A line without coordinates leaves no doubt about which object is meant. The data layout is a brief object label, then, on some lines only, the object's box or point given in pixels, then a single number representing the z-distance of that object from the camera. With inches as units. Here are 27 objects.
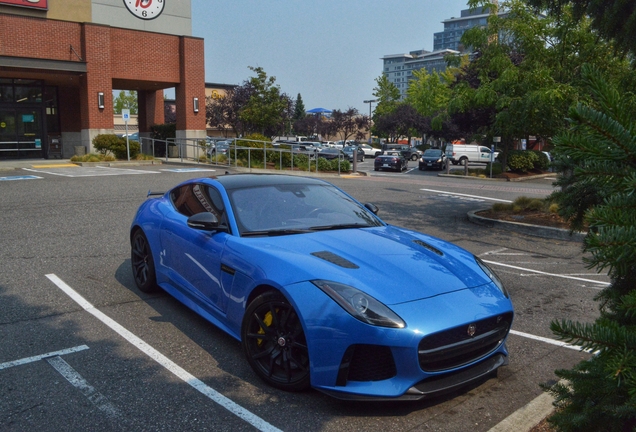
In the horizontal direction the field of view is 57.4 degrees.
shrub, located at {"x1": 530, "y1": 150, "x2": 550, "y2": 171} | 1298.0
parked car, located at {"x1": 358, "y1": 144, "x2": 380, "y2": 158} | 2373.3
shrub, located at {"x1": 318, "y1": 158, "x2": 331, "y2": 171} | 1081.4
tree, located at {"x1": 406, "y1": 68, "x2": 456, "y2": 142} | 2610.2
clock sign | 1146.0
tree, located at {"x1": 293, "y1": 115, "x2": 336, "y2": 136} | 3430.1
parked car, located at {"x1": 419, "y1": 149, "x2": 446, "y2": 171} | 1462.8
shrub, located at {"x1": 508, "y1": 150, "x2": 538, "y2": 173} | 1244.5
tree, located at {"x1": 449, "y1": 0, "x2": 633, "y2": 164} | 461.4
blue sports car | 142.7
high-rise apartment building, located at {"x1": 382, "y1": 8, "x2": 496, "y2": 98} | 7416.8
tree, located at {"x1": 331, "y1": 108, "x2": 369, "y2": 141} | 3417.8
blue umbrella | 3671.3
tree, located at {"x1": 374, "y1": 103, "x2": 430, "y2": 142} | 2783.0
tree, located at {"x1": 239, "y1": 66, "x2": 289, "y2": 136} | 1613.2
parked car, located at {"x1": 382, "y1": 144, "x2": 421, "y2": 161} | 1913.9
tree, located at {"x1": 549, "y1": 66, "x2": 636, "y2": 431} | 71.2
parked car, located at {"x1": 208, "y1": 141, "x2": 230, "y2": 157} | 1131.9
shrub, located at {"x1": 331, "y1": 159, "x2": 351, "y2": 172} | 1075.3
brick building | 1024.9
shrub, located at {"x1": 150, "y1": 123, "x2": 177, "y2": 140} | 1278.3
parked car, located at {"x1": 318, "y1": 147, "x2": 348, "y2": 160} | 1547.1
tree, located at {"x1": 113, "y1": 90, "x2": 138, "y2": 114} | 3378.4
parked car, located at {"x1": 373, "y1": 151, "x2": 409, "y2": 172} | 1370.6
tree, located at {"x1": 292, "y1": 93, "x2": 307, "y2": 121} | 4490.7
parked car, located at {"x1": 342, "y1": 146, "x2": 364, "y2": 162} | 1958.9
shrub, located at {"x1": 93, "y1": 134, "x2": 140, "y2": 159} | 1040.2
